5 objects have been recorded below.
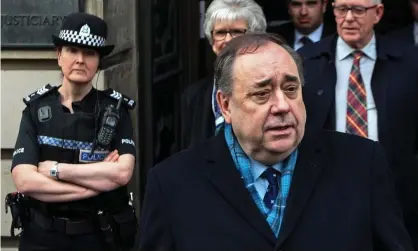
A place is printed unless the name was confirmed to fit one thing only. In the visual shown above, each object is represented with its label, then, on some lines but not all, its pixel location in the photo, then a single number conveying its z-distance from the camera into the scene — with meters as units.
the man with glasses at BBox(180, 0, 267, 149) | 4.53
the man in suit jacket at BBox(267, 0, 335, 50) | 5.41
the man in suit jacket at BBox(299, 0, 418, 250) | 4.13
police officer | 4.33
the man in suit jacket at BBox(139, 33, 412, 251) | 2.76
